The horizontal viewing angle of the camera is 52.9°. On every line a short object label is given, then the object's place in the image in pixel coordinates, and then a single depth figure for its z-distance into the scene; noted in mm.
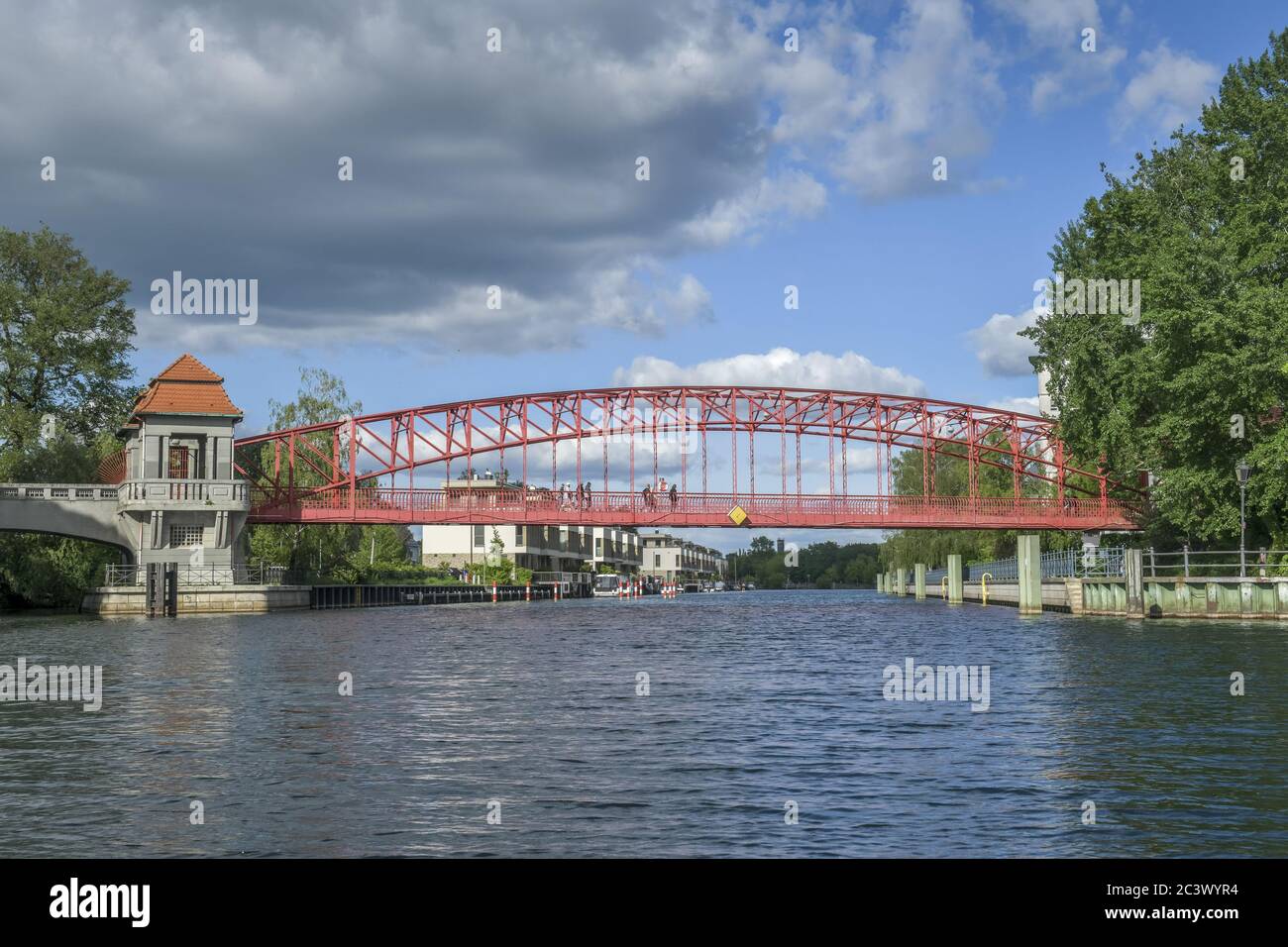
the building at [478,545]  162875
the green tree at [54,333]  82625
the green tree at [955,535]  107062
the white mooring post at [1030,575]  68000
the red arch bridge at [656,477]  83312
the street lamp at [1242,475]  44719
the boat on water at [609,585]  171375
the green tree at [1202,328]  45188
